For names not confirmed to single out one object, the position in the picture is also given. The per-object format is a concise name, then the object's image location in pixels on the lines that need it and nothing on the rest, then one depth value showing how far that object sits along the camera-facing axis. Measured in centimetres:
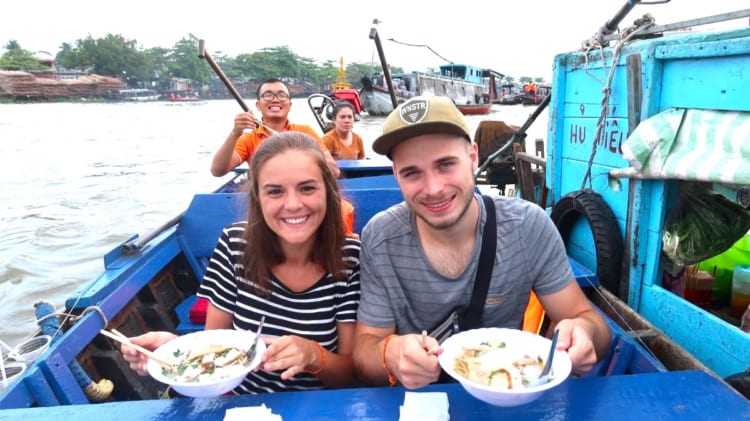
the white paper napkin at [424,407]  116
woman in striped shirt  169
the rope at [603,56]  247
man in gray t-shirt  155
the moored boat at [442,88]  3070
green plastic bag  222
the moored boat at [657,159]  185
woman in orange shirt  614
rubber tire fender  261
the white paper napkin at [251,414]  120
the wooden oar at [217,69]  451
